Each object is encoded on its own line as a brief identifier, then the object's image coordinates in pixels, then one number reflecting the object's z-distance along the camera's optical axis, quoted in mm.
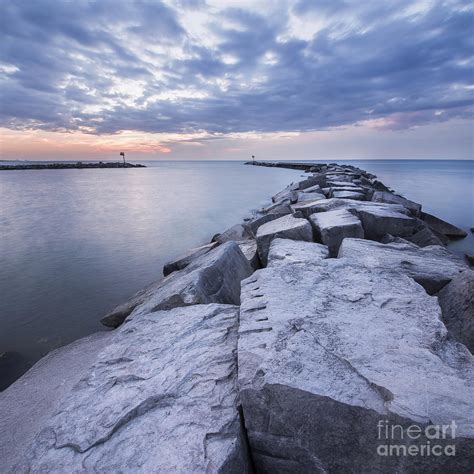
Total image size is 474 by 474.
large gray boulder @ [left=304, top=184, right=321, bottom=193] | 9731
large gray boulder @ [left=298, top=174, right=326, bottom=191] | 13362
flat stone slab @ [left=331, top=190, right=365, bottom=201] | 7248
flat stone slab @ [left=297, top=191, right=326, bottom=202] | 7912
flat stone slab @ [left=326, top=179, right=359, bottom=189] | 9724
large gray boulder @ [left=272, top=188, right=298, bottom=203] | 8961
